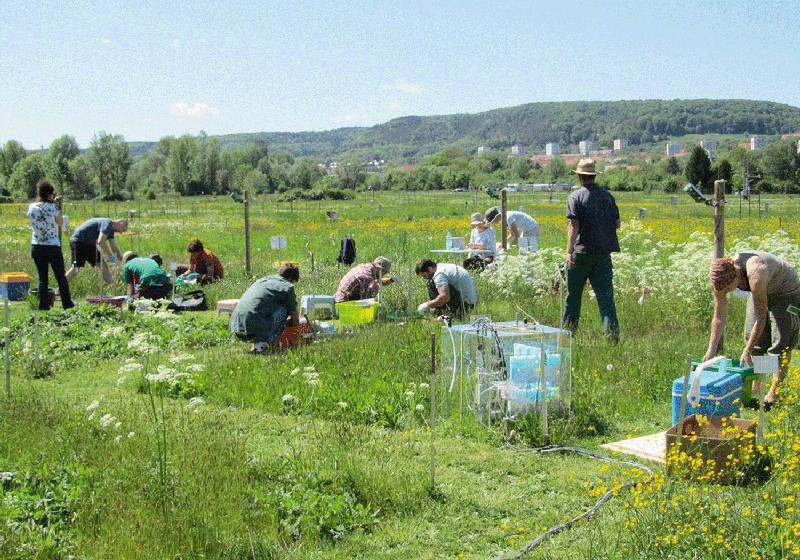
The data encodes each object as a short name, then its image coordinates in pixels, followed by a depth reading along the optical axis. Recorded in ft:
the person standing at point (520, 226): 45.93
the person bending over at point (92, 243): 46.75
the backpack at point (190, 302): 42.33
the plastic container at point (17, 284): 46.04
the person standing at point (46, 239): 41.27
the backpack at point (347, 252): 49.73
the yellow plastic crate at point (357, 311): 36.94
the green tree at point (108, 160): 355.97
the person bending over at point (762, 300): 20.84
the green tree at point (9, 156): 381.81
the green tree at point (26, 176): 337.11
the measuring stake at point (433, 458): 16.98
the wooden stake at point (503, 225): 49.14
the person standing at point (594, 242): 30.09
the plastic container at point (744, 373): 20.92
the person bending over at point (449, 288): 35.76
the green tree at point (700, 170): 229.86
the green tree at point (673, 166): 334.85
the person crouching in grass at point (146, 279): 42.16
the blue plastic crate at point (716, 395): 19.34
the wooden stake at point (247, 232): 53.43
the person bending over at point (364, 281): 39.40
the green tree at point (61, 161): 327.47
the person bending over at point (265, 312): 30.42
